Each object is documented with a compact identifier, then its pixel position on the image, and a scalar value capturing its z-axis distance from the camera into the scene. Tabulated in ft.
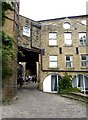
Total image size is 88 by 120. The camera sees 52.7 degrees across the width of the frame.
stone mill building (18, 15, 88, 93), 35.07
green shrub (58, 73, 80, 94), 33.42
